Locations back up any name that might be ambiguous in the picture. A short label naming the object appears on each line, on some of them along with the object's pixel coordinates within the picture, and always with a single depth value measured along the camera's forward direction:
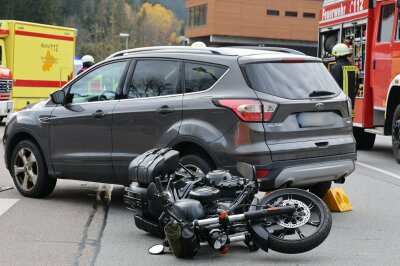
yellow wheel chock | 8.05
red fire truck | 12.98
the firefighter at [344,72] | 12.52
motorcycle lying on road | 5.79
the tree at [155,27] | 127.28
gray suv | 6.77
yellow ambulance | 22.08
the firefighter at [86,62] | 15.24
